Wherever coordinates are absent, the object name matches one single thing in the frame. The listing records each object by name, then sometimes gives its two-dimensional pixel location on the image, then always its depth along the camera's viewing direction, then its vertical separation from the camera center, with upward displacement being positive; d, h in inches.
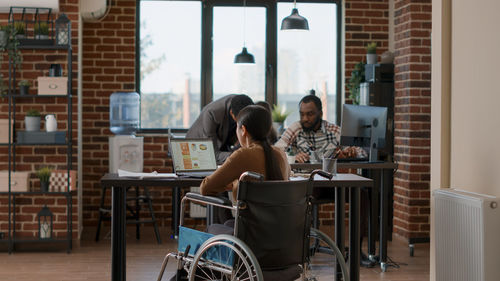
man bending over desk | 203.6 +2.0
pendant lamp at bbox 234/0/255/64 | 269.8 +29.6
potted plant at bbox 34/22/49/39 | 233.8 +34.3
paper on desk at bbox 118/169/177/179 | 154.4 -10.1
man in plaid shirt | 233.8 -0.3
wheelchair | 123.1 -19.3
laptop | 157.8 -6.0
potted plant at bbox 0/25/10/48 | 227.3 +31.8
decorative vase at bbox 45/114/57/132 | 234.4 +2.6
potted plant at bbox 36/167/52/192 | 231.9 -16.0
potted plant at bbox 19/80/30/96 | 234.2 +14.9
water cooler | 264.2 -2.0
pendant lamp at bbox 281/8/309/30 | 232.2 +37.5
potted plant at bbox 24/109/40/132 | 233.9 +3.6
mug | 162.4 -7.8
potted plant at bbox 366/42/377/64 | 267.1 +30.9
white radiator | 126.5 -20.1
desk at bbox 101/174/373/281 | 151.3 -17.6
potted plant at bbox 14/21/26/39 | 233.6 +34.7
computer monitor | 208.4 +1.7
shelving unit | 232.1 -7.1
